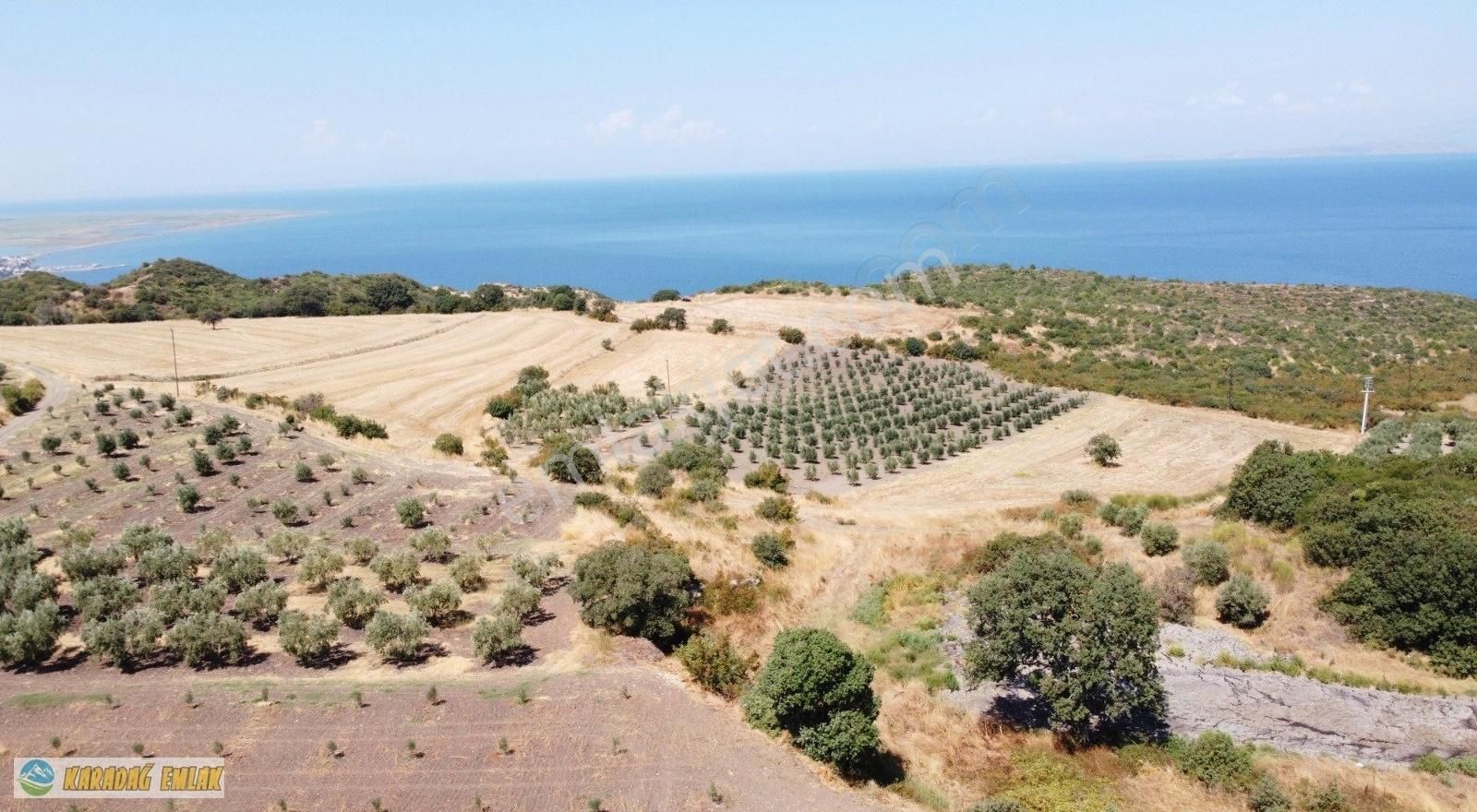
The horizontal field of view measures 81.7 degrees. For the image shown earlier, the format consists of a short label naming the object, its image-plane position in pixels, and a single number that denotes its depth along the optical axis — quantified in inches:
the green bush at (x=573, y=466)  1233.4
